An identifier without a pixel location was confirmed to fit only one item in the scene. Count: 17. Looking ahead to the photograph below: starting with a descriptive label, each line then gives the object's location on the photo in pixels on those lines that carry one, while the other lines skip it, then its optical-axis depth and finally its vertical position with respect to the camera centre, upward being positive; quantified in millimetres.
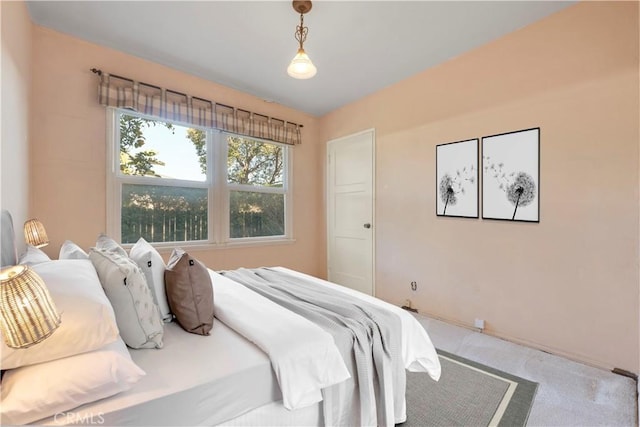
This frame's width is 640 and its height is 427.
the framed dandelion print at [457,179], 2719 +341
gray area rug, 1545 -1096
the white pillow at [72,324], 818 -344
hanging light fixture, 1903 +988
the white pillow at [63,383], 761 -490
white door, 3704 +28
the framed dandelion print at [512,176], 2354 +325
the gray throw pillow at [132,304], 1146 -373
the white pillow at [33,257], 1308 -225
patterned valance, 2672 +1112
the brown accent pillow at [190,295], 1333 -393
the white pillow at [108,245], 1539 -186
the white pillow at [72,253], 1537 -225
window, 2859 +320
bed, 833 -571
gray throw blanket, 1256 -673
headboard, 1247 -138
